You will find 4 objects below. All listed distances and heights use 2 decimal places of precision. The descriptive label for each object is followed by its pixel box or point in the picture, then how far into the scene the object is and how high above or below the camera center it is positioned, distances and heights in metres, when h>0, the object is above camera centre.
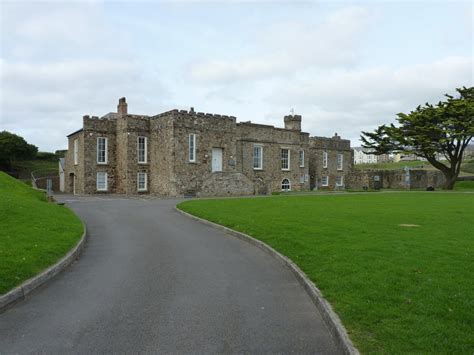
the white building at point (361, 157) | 164.12 +10.60
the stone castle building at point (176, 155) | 34.00 +2.63
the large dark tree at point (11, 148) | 53.25 +4.90
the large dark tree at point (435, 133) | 38.03 +4.88
